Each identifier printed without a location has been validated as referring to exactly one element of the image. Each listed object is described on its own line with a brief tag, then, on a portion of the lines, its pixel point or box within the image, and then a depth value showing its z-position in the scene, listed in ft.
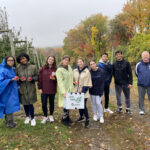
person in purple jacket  13.02
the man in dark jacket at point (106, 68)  15.54
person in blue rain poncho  11.77
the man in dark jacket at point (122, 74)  15.16
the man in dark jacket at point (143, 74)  14.88
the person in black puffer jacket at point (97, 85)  13.62
